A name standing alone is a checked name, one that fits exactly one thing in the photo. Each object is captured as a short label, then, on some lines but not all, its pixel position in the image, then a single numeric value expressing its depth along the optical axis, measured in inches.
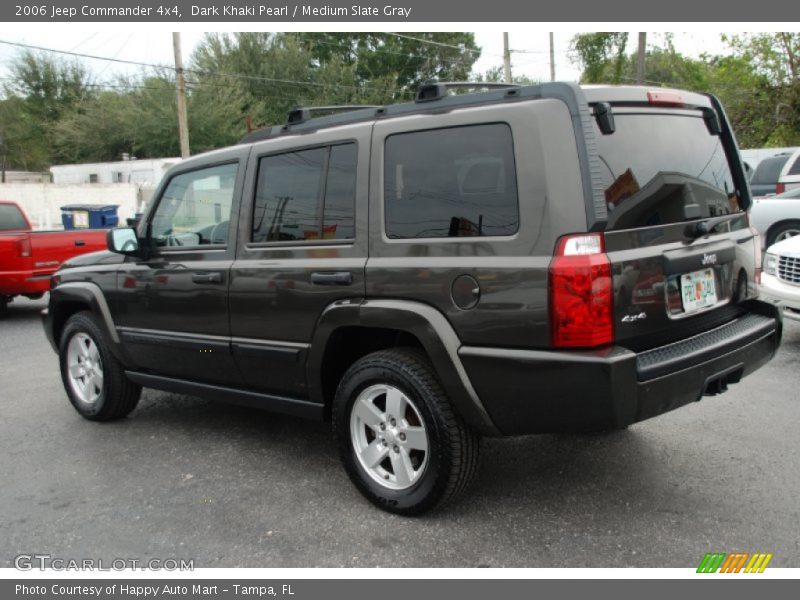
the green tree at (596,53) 1162.6
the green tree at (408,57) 1692.9
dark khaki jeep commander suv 111.1
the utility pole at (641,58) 697.5
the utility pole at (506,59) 1039.6
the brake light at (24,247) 364.6
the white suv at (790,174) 474.6
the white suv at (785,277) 243.4
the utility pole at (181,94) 880.3
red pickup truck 364.8
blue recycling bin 840.6
